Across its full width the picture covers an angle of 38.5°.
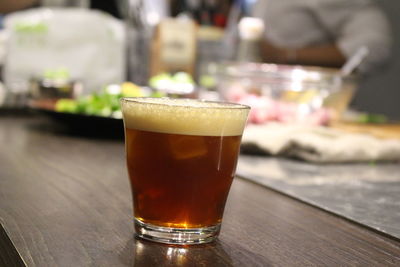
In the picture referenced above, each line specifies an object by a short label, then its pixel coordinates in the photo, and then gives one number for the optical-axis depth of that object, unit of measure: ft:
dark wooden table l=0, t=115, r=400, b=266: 1.65
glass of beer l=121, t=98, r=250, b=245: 1.77
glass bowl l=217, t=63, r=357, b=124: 5.41
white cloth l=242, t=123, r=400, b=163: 3.87
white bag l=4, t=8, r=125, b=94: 8.07
